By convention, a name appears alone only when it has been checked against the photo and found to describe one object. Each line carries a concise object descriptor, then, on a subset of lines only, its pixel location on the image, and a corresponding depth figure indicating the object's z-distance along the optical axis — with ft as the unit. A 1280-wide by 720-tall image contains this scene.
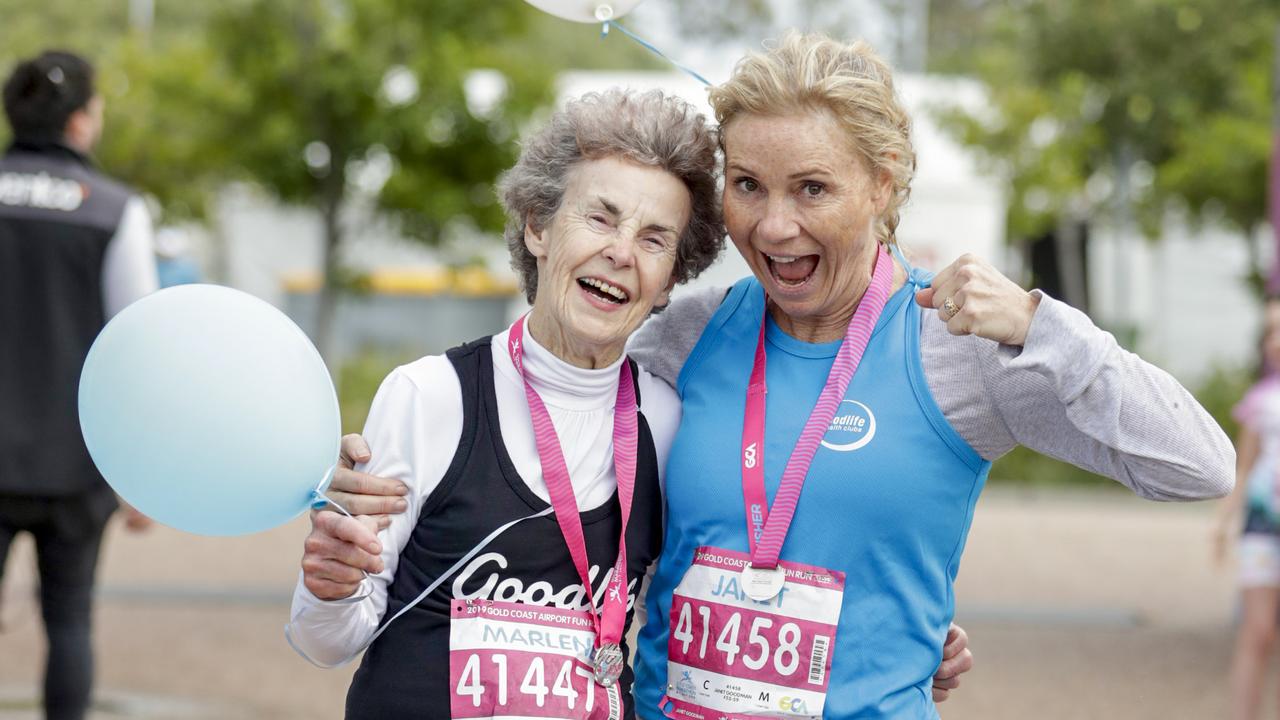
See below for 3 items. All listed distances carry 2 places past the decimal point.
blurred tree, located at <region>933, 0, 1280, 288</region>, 54.13
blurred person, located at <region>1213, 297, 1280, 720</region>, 18.75
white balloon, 9.73
